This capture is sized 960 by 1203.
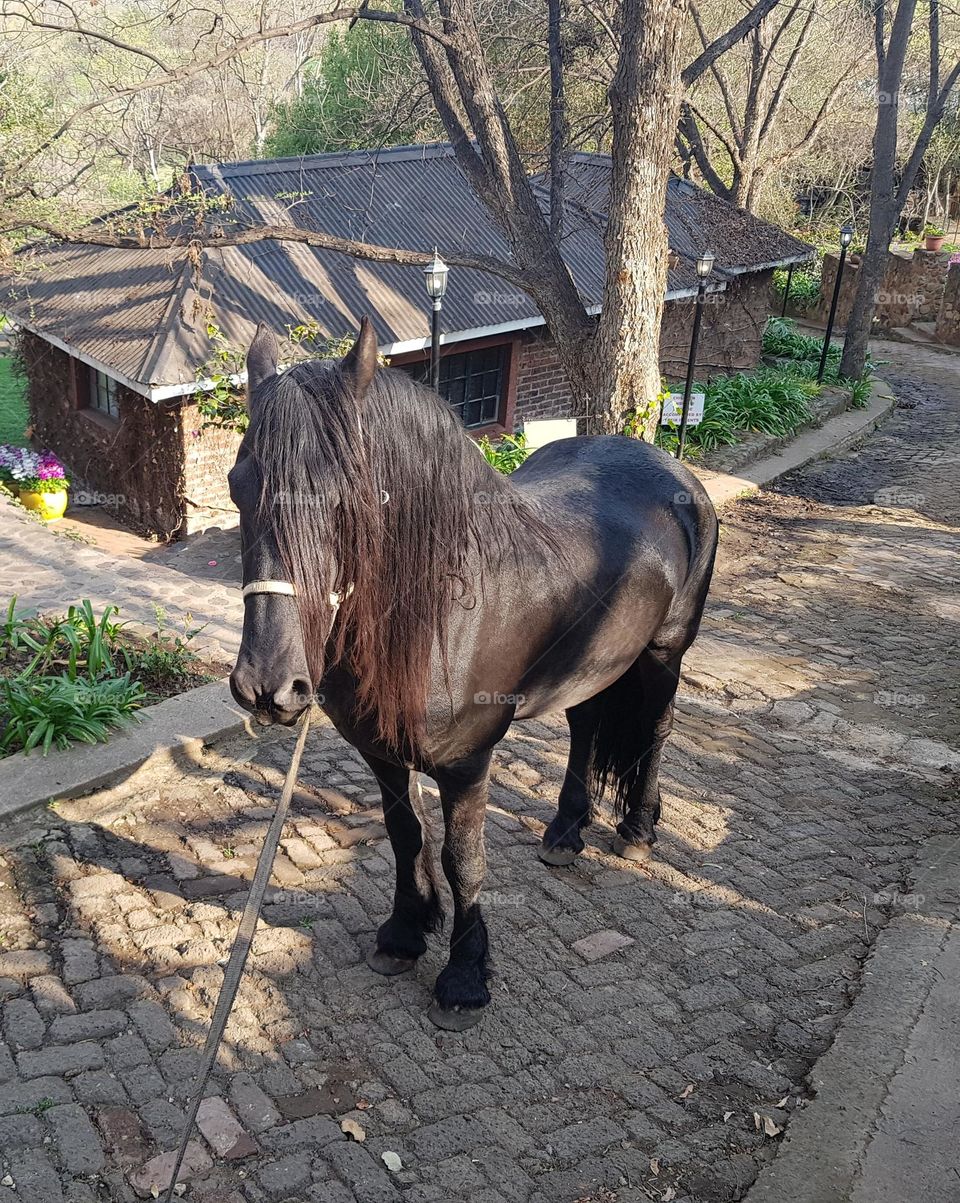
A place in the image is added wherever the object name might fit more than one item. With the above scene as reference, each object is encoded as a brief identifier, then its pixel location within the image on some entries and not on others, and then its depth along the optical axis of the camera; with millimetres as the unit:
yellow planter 13281
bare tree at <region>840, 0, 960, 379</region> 16797
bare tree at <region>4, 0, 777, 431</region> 9133
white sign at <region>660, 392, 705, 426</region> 12570
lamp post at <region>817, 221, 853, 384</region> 17719
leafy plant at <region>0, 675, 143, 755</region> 4875
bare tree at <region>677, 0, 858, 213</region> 19672
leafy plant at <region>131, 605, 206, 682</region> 5812
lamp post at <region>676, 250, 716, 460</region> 12555
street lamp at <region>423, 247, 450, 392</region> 9555
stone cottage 11789
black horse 2607
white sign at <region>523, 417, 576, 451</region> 9898
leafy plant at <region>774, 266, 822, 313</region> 25656
